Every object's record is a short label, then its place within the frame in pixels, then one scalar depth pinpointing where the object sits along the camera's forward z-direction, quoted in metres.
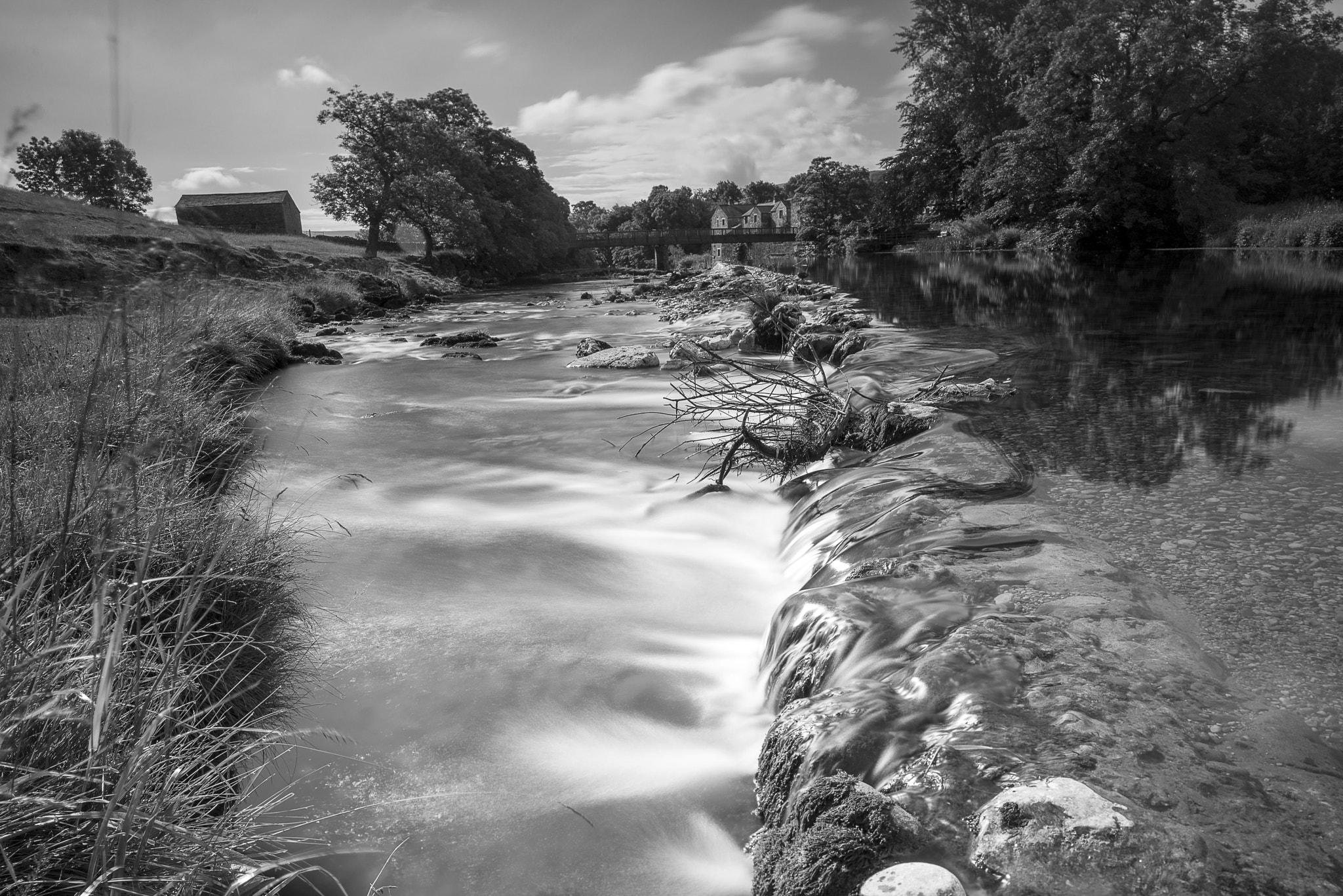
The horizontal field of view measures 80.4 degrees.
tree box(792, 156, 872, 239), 68.31
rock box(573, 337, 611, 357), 15.91
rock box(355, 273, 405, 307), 28.38
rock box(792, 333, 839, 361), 12.23
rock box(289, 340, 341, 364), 15.72
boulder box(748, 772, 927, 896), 2.29
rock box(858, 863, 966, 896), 2.07
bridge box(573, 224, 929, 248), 68.04
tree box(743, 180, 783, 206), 147.50
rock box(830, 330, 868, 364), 12.16
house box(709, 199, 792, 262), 117.69
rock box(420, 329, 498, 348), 18.53
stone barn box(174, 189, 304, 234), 51.31
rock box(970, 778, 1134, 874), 2.33
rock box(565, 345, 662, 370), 14.23
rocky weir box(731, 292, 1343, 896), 2.30
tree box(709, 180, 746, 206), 155.25
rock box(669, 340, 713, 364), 13.38
